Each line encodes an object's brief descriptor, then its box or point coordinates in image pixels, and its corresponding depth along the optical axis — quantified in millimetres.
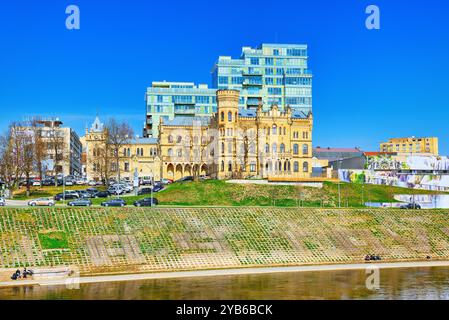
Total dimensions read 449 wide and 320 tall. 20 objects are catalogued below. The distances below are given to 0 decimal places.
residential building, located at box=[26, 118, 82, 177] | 124625
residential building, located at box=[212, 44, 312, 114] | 179125
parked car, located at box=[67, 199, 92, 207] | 79750
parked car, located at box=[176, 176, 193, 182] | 123812
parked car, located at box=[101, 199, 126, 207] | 82331
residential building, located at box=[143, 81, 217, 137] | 177375
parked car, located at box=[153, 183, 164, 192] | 108462
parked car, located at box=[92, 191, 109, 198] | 97475
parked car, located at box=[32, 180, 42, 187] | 120500
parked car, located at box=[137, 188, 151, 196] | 103612
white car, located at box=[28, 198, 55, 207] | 79812
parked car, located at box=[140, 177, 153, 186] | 127700
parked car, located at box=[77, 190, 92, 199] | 95125
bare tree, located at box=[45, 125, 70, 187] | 121962
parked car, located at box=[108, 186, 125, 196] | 99975
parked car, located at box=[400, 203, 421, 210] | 99188
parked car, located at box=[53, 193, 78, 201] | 92875
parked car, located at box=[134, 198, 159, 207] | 85356
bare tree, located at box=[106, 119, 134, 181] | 128100
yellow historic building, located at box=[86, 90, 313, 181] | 125562
